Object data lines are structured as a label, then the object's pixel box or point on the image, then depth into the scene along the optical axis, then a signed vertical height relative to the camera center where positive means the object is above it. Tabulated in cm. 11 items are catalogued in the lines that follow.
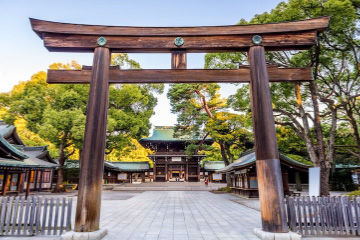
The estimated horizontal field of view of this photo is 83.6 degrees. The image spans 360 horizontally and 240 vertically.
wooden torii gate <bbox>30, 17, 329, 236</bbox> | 562 +348
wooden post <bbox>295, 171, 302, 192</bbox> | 2272 -175
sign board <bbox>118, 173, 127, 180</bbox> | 3180 -171
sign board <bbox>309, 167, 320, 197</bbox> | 600 -46
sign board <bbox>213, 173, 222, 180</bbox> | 3277 -170
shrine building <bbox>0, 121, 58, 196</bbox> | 1150 -3
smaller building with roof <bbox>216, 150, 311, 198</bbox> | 1472 -66
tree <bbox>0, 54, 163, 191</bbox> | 1742 +502
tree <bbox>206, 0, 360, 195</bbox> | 998 +591
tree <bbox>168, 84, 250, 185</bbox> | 1968 +488
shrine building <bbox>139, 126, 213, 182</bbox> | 3262 +99
